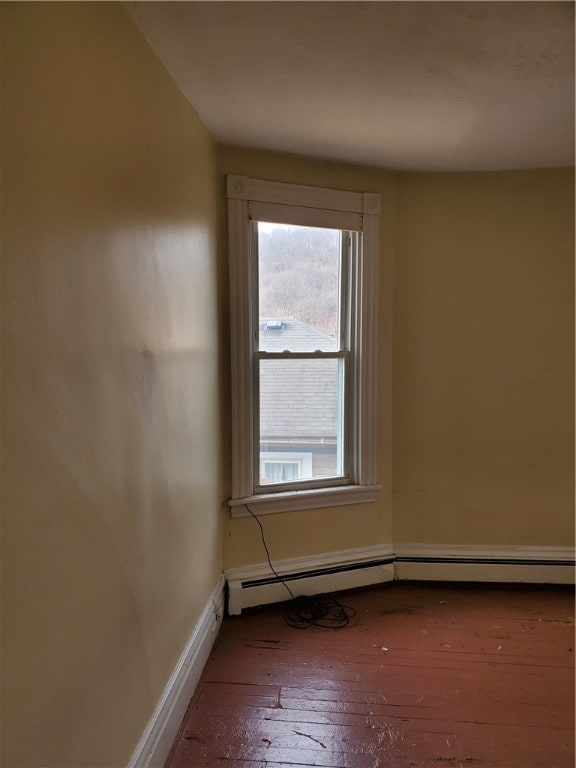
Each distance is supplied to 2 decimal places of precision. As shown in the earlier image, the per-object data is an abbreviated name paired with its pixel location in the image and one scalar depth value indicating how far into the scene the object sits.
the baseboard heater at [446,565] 2.71
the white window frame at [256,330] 2.38
